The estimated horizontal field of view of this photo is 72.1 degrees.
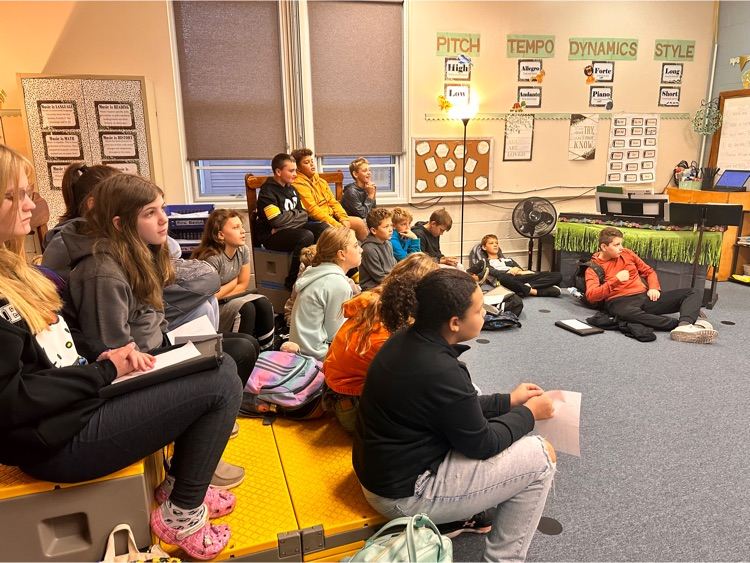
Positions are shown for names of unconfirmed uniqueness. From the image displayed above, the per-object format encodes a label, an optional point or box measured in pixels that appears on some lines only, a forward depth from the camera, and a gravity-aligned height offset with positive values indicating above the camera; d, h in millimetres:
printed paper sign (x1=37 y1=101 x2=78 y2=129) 4199 +385
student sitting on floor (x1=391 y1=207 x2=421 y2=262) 4309 -632
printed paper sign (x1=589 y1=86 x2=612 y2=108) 5797 +639
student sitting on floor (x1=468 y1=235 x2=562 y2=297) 4879 -1128
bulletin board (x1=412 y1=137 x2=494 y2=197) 5516 -93
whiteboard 5551 +196
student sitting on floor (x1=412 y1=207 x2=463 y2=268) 4781 -689
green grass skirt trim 4137 -741
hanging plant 5773 +373
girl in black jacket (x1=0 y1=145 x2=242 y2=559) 1078 -552
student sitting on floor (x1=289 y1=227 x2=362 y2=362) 2559 -678
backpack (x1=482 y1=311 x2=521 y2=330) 3992 -1254
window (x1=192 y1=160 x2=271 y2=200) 5129 -138
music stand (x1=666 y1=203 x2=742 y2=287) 4027 -496
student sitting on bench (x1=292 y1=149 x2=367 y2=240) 4078 -311
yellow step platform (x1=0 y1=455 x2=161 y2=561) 1219 -829
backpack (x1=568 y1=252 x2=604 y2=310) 4216 -1051
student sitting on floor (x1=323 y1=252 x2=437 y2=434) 1690 -627
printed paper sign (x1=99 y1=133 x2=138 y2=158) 4402 +144
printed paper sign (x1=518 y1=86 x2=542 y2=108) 5617 +633
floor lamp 5297 +392
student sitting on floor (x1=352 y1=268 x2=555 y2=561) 1377 -773
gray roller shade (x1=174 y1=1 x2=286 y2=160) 4730 +759
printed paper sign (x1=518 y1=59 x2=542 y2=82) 5559 +910
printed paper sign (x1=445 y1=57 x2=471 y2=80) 5352 +888
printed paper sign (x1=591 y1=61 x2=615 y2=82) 5738 +905
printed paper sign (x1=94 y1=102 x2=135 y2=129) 4314 +389
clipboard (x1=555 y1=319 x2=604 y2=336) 3803 -1268
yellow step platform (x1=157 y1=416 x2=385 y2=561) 1511 -1079
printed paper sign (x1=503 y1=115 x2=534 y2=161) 5656 +198
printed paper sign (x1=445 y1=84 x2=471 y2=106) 5418 +651
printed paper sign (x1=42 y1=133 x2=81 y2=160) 4277 +146
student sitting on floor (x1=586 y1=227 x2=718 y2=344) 3646 -1076
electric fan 5438 -636
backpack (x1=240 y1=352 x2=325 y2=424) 2146 -942
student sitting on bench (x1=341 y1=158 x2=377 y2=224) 4621 -307
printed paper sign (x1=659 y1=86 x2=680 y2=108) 5961 +644
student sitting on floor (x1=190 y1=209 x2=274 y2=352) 2658 -658
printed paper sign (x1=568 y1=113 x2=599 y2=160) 5824 +205
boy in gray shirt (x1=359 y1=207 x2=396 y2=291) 3822 -685
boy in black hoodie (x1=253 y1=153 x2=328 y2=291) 3722 -430
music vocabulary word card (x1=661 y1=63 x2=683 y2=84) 5906 +896
